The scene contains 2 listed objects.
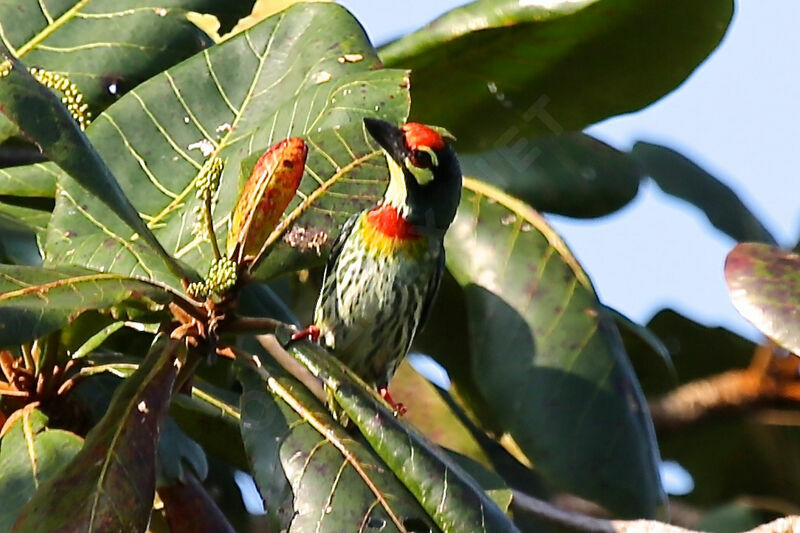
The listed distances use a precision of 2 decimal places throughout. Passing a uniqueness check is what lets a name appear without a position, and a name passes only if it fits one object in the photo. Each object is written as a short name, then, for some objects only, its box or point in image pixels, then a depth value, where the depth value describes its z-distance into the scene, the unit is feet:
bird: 18.19
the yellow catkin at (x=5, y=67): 11.96
